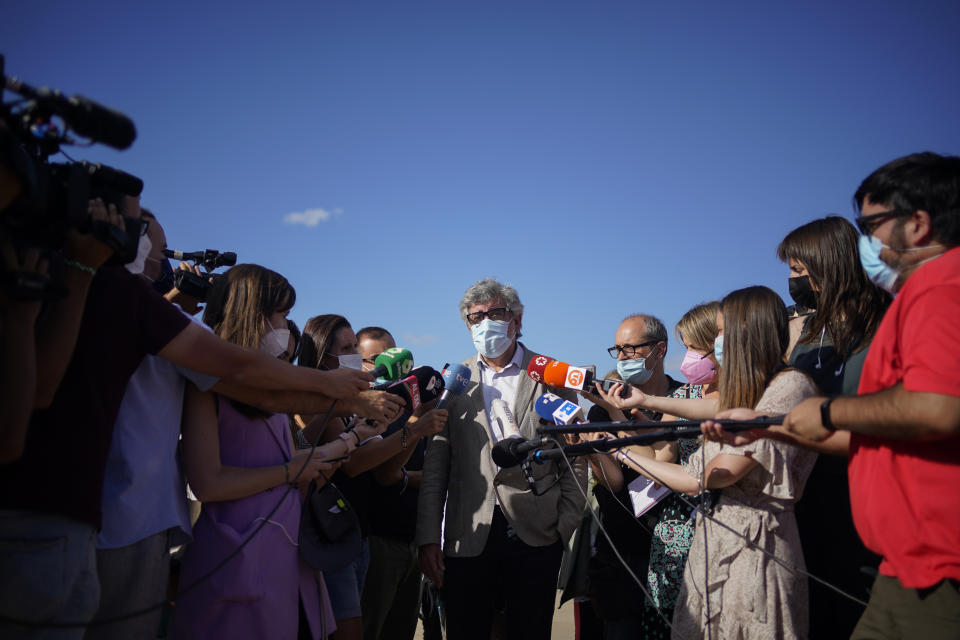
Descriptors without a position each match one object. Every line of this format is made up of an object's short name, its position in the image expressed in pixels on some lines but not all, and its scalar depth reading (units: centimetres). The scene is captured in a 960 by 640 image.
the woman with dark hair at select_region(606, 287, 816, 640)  315
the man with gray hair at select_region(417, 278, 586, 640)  409
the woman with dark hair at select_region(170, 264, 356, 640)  290
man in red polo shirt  206
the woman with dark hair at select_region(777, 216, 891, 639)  336
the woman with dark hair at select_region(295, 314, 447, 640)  395
